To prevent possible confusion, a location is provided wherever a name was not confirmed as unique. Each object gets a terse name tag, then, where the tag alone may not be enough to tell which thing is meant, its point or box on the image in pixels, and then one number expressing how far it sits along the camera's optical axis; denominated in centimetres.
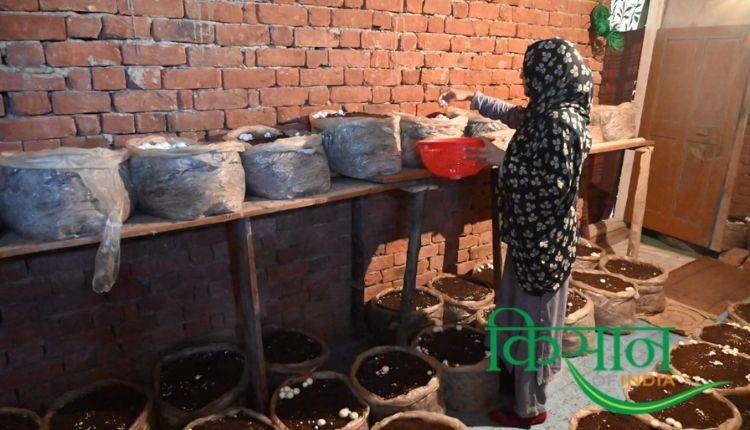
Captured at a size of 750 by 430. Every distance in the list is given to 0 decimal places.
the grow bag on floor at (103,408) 215
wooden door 452
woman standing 212
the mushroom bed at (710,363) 275
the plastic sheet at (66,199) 161
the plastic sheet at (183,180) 183
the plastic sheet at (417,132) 255
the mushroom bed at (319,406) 230
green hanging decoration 399
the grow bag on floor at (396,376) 239
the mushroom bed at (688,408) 240
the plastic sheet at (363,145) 233
